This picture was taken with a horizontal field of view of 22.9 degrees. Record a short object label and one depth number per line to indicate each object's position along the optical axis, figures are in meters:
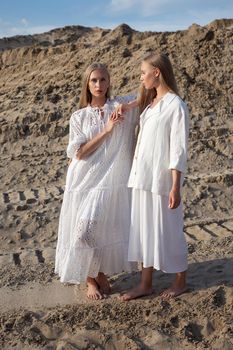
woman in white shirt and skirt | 3.35
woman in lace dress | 3.63
